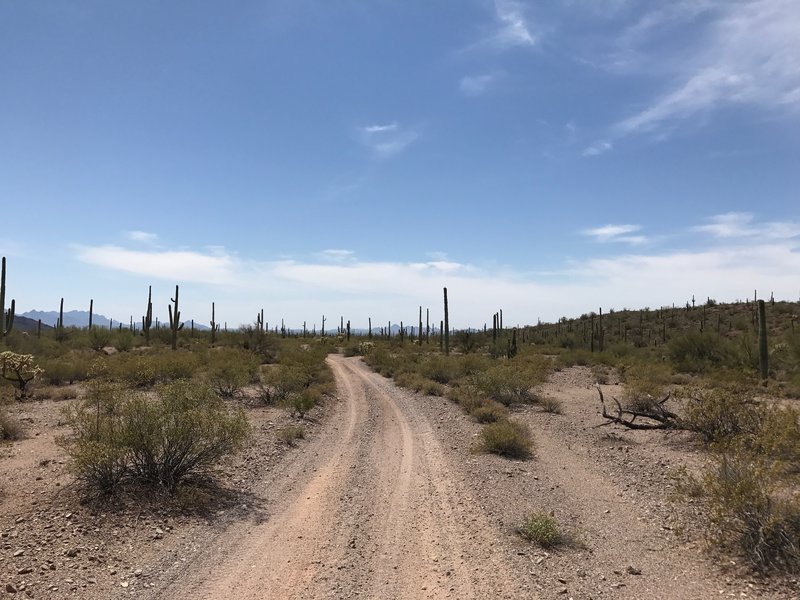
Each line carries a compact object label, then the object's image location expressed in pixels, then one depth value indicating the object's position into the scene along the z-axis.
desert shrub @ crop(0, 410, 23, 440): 11.84
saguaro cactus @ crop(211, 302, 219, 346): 47.55
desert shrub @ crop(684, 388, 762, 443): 11.27
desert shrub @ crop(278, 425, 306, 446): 13.04
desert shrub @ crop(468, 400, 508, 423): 15.87
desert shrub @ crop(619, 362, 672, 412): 15.32
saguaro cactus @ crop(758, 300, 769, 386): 23.48
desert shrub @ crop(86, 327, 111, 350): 37.50
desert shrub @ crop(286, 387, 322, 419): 16.38
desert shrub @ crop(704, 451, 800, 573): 5.68
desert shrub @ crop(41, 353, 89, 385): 20.92
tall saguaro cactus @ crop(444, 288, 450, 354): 41.73
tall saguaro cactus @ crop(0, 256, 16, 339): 29.04
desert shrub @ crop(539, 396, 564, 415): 17.55
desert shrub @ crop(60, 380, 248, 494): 7.83
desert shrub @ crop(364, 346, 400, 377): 30.67
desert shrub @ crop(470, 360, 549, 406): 19.39
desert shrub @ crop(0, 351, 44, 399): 18.19
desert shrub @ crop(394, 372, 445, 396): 22.12
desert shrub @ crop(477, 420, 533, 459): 11.99
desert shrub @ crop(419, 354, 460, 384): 25.84
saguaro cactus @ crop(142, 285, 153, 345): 43.91
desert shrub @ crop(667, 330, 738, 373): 27.17
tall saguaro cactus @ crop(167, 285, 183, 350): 39.98
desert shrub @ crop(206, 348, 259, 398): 19.58
